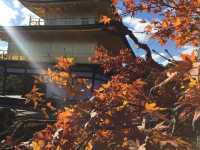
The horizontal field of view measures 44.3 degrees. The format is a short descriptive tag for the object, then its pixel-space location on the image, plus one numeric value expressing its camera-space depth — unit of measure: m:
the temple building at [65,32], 16.14
